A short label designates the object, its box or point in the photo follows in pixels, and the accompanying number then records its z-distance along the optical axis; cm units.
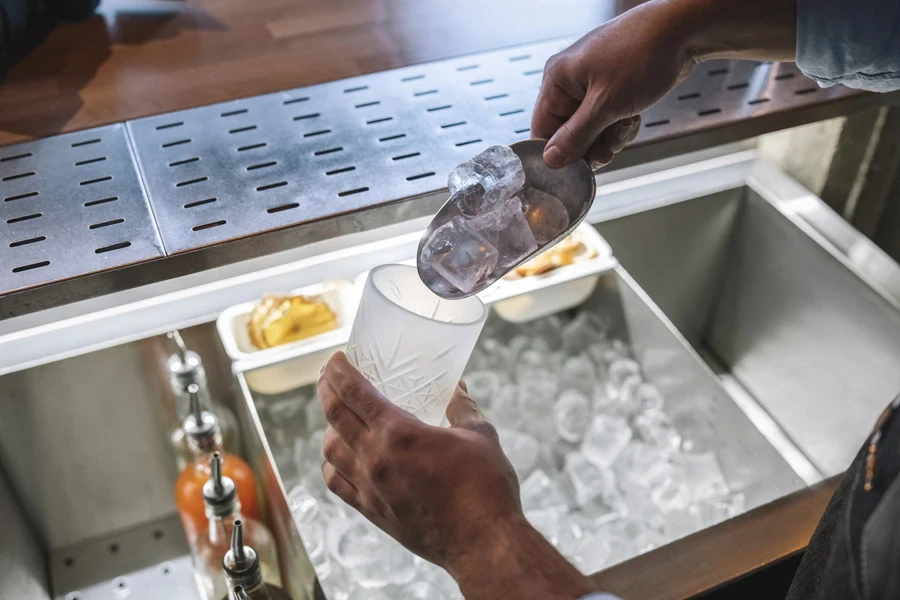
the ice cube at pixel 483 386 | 148
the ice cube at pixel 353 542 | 123
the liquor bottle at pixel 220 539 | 108
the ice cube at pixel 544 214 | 88
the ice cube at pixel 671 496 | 131
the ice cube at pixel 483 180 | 84
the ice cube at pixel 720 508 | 128
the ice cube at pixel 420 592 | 118
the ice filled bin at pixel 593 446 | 125
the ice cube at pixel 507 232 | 83
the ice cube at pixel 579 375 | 151
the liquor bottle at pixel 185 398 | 119
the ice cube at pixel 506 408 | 145
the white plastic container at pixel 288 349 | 125
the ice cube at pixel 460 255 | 79
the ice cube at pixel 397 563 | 121
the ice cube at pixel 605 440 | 138
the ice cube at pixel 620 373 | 150
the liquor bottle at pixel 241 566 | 98
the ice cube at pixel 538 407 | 144
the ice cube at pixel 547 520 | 130
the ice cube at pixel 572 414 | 144
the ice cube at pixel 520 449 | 139
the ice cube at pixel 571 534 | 126
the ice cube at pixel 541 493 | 134
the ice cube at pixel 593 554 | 124
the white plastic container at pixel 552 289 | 141
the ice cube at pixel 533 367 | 152
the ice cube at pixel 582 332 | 153
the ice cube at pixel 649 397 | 146
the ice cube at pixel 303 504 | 127
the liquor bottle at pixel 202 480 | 122
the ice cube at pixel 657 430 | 141
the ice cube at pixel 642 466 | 136
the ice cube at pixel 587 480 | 135
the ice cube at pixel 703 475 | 132
